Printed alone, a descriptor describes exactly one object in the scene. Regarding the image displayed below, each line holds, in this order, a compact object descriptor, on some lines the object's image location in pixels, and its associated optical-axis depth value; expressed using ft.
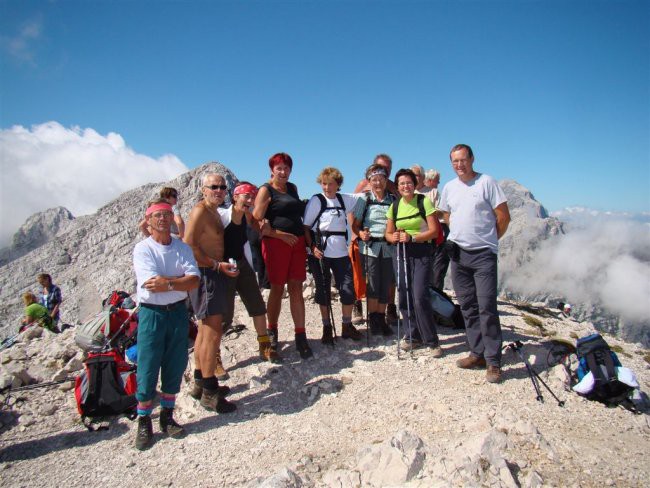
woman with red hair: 19.83
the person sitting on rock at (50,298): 39.69
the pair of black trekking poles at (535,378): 15.37
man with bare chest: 16.17
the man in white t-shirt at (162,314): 13.56
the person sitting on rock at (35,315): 36.68
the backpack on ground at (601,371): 15.20
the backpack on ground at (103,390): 16.55
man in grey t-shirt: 17.13
